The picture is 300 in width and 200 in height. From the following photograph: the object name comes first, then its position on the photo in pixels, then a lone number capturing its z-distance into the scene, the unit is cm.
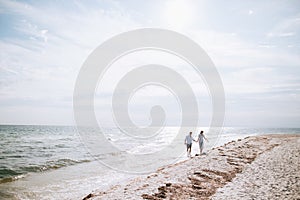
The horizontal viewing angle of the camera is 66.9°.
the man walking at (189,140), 2217
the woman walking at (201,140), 2183
